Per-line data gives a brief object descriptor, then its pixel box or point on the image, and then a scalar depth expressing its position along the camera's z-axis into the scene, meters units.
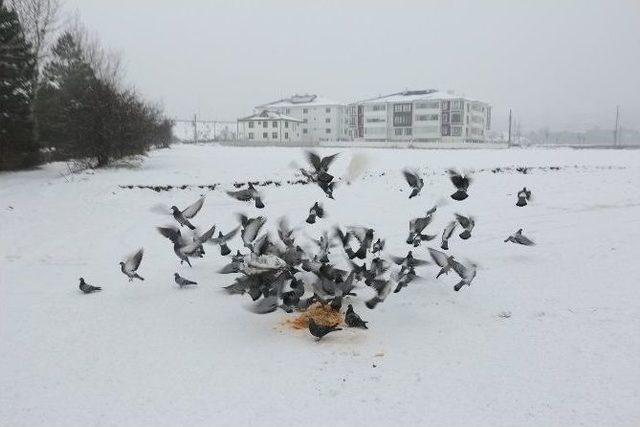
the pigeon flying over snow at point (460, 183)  4.99
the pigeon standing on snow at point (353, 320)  3.78
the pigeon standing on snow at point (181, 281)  4.93
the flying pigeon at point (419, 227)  5.04
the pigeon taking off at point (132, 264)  4.85
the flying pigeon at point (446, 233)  5.11
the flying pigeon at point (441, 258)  4.35
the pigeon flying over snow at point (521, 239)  5.59
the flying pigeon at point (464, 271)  4.34
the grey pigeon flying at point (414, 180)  5.05
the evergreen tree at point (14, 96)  17.72
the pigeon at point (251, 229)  4.61
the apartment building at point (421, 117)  76.44
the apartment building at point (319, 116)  92.78
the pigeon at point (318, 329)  3.58
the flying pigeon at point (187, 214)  4.91
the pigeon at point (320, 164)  4.49
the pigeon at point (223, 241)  4.98
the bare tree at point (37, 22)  25.06
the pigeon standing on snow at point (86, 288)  4.90
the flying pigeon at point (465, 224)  5.24
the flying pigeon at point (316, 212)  5.05
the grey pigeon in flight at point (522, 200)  6.43
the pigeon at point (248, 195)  4.92
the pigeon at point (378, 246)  4.98
